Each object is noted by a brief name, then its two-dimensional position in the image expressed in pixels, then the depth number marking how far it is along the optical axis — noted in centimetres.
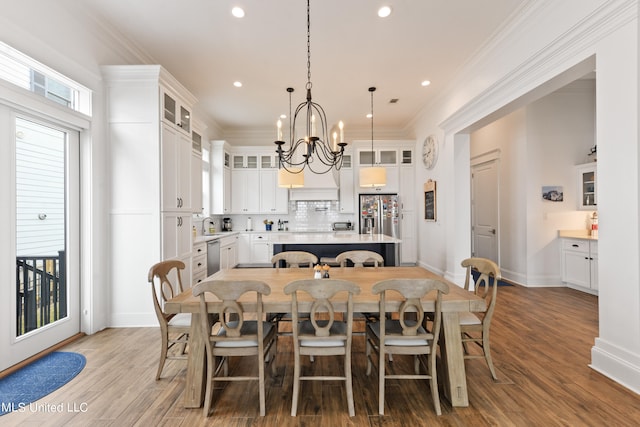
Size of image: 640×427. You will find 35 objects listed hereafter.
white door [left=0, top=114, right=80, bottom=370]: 233
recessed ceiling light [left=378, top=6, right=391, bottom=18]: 289
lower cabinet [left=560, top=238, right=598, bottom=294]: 413
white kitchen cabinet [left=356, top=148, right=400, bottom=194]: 645
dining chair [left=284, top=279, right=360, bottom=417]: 170
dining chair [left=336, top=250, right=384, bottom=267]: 302
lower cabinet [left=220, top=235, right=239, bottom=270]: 539
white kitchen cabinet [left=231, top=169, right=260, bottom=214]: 669
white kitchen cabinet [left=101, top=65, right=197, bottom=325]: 320
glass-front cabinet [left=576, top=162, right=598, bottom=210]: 445
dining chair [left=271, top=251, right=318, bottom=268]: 297
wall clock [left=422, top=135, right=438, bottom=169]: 543
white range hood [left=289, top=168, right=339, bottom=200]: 639
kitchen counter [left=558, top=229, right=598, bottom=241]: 448
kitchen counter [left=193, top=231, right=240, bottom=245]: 437
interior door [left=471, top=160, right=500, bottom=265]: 562
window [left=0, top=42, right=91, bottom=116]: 226
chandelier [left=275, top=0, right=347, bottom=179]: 453
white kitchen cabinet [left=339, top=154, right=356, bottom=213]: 662
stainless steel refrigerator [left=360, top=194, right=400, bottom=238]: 636
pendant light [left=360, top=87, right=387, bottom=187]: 507
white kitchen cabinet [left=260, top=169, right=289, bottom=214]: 668
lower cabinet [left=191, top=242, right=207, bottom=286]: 406
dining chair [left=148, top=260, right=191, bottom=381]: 216
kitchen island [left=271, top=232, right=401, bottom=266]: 406
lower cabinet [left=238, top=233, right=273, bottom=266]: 645
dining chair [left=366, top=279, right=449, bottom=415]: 173
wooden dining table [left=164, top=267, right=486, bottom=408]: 185
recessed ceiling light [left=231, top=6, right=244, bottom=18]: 287
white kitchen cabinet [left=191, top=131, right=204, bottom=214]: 407
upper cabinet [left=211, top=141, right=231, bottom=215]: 612
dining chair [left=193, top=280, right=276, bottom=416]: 173
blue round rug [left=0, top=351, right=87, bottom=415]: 195
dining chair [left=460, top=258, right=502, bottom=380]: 213
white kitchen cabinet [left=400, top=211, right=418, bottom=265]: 643
